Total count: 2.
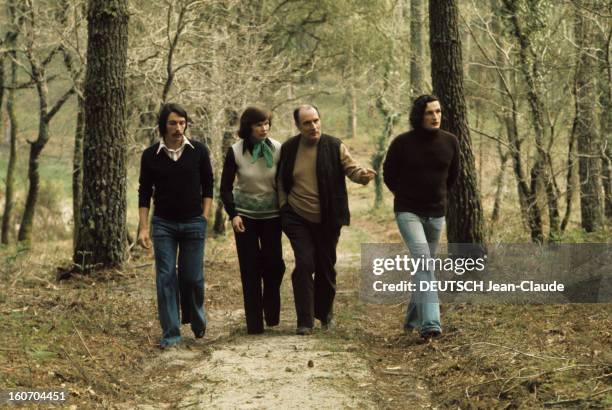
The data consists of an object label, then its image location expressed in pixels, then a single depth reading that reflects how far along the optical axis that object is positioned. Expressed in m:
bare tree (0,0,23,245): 26.69
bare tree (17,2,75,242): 19.58
